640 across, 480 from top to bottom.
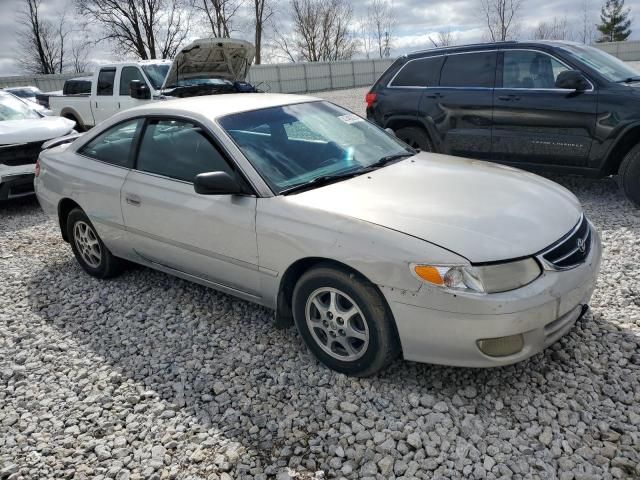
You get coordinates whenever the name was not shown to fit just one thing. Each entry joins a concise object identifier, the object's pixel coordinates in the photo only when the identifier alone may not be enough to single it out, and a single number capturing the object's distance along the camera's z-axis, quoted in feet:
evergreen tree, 182.50
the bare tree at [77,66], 171.53
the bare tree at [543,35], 167.84
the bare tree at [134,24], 118.73
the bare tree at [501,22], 129.70
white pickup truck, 29.76
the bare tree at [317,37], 162.81
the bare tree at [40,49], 148.15
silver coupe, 8.67
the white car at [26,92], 66.68
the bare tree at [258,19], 138.92
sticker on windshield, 13.53
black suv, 18.58
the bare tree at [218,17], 130.21
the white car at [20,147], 22.85
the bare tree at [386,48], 172.45
